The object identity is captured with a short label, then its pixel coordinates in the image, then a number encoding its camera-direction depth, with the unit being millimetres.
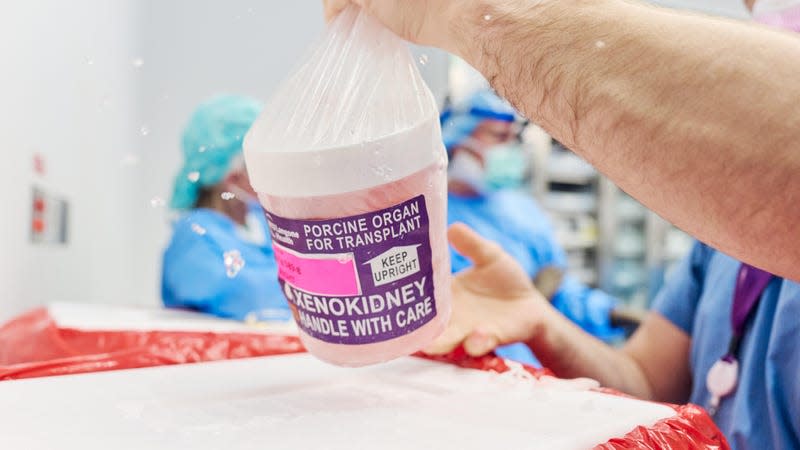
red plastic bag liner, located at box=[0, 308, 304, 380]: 803
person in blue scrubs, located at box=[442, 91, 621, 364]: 2412
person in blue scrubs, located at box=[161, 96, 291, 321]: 1801
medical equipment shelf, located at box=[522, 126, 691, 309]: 4914
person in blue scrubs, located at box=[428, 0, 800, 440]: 855
